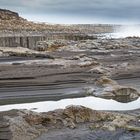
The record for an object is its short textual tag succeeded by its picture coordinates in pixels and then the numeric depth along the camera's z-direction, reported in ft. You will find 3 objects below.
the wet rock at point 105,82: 28.65
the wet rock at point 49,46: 69.66
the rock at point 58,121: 17.28
